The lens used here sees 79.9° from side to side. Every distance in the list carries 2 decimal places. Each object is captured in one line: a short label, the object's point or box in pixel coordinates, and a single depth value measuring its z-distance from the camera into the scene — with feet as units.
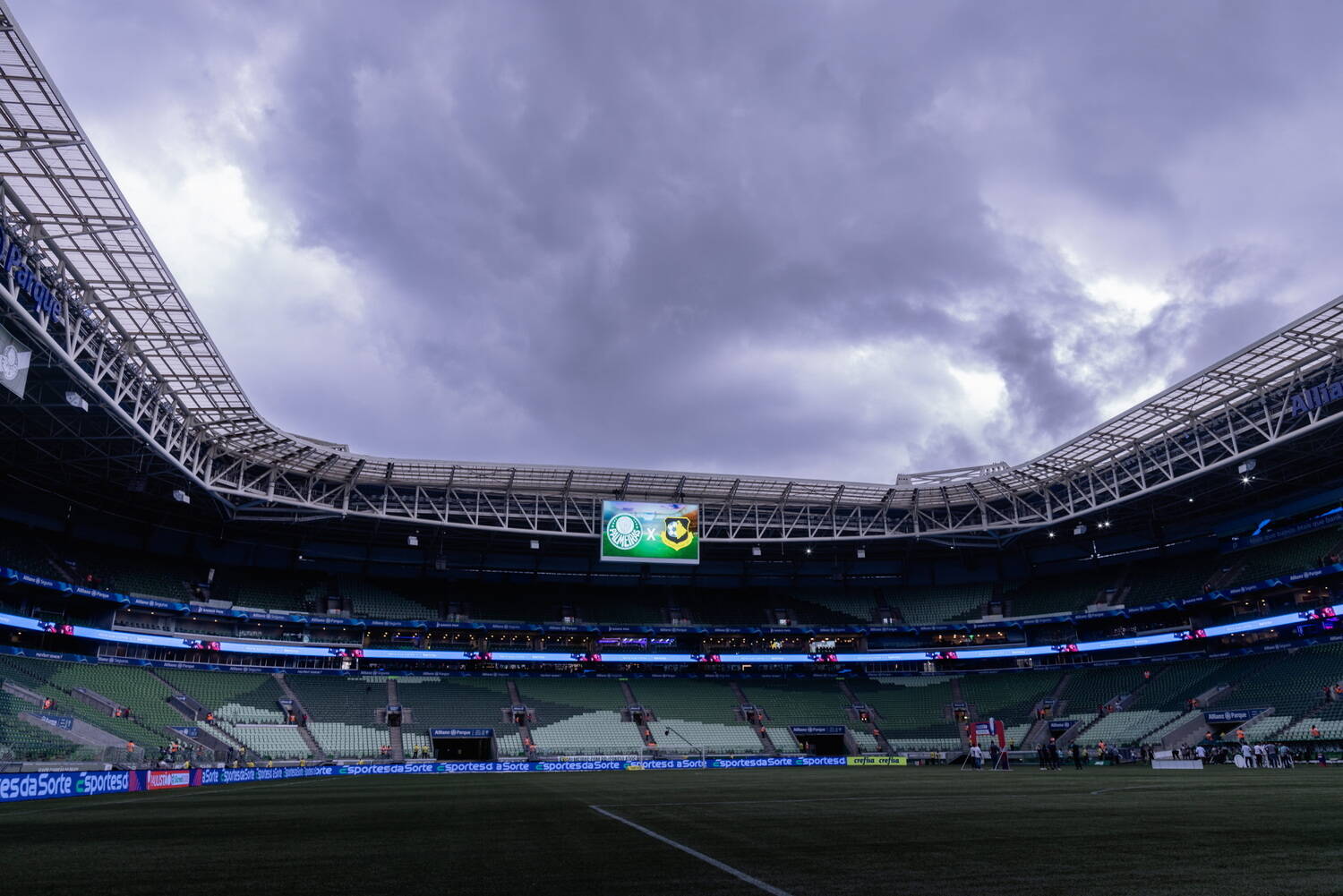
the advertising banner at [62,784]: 84.23
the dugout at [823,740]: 212.43
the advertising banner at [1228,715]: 164.45
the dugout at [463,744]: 193.36
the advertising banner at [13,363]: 81.56
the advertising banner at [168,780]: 107.24
